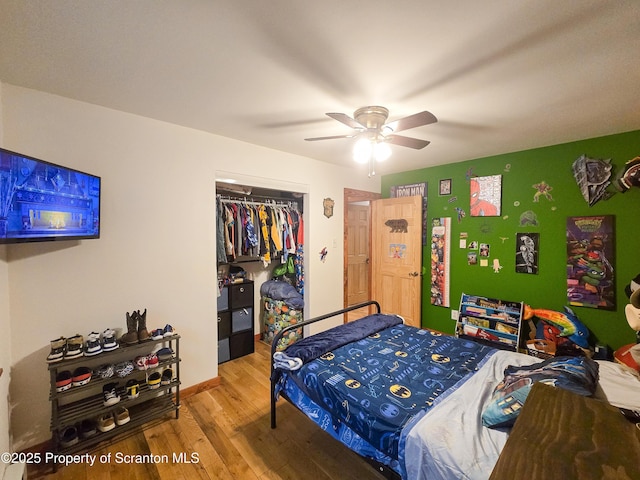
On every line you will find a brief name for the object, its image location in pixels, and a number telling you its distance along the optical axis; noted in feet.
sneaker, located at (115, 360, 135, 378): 6.20
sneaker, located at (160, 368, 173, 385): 6.89
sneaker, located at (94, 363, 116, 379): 6.02
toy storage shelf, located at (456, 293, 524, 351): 9.59
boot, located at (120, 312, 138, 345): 6.38
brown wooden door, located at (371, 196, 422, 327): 12.27
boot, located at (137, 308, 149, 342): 6.57
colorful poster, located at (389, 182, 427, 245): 12.66
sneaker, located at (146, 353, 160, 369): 6.63
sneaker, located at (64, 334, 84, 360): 5.60
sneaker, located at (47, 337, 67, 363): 5.45
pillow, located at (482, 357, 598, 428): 3.88
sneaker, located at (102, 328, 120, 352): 6.05
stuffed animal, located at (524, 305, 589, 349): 8.43
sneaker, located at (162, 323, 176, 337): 6.99
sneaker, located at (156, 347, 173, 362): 6.84
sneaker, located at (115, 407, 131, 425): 6.18
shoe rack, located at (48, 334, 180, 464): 5.49
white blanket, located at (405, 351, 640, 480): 3.55
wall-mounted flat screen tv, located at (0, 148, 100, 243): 4.17
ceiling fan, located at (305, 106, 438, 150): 6.18
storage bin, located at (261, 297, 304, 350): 11.18
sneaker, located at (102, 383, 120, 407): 5.99
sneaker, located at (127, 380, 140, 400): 6.34
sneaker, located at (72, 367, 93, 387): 5.65
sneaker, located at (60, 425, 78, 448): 5.58
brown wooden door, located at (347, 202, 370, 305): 16.57
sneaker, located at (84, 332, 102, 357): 5.80
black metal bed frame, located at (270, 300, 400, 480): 4.31
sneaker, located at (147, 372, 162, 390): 6.66
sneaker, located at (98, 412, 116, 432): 5.98
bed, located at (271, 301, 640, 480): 3.84
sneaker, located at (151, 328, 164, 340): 6.75
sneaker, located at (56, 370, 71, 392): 5.46
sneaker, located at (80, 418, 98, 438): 5.83
